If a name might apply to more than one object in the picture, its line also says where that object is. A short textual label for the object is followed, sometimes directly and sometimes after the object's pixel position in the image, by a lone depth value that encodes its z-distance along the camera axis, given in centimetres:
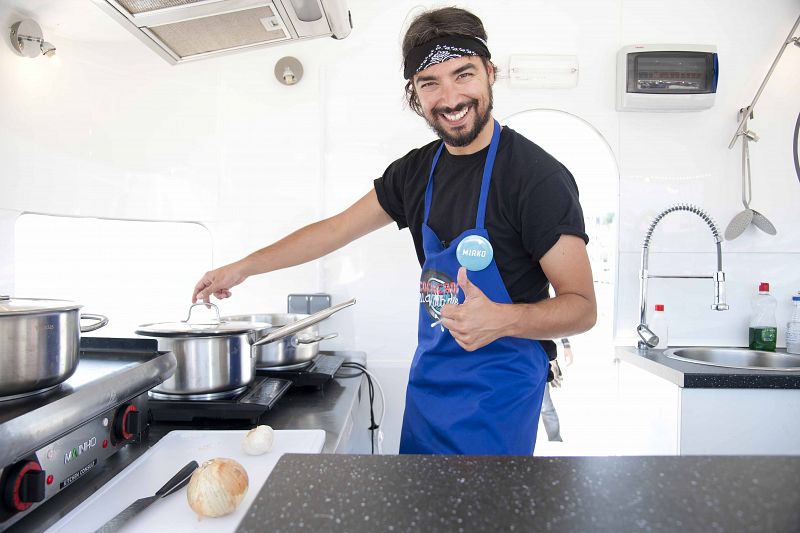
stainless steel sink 209
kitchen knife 74
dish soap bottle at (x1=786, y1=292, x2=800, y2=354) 212
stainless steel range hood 123
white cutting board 78
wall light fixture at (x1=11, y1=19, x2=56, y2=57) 156
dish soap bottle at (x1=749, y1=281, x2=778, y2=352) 215
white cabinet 175
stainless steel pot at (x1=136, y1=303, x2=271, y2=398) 121
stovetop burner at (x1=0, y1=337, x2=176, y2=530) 70
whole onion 77
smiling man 117
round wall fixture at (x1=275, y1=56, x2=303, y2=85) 213
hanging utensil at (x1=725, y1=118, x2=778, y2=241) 216
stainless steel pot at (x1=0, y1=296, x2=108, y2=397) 74
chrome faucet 204
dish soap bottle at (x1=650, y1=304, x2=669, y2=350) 217
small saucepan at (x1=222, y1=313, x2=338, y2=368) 160
